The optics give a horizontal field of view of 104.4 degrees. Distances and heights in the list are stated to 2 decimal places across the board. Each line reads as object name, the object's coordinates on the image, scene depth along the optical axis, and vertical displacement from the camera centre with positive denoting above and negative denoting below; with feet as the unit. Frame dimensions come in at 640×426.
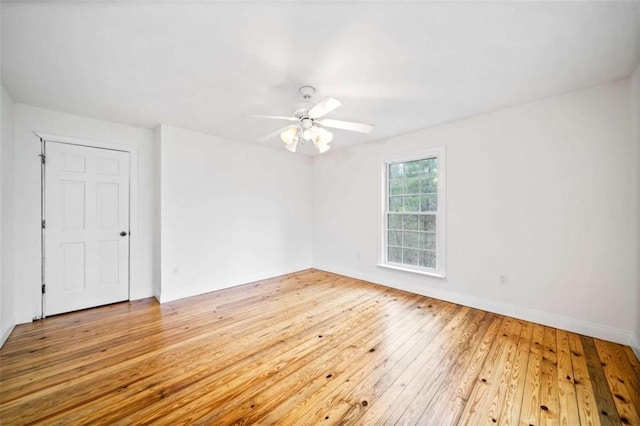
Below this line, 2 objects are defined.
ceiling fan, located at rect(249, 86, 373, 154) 7.91 +2.89
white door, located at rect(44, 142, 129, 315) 10.21 -0.67
